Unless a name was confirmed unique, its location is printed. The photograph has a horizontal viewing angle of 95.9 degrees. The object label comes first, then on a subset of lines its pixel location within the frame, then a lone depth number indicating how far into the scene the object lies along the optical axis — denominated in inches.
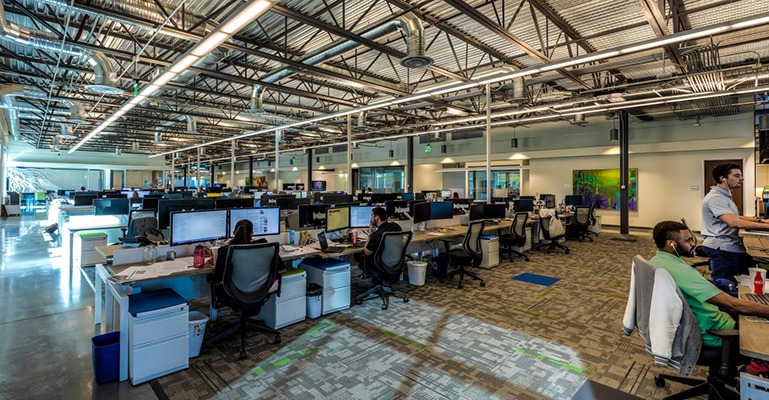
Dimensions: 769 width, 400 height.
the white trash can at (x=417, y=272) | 197.3
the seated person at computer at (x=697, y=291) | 70.4
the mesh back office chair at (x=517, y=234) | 258.5
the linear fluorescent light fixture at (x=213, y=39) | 119.8
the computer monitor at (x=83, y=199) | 303.7
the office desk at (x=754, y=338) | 58.3
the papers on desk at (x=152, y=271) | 105.3
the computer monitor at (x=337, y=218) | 176.2
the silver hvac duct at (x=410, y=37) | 166.9
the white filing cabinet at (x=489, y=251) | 243.9
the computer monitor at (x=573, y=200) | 415.8
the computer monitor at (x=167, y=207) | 155.9
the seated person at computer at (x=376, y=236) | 155.9
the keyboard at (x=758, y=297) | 75.6
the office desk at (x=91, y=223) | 227.1
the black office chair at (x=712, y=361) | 70.9
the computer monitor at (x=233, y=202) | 191.8
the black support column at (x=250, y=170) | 916.5
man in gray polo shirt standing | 122.6
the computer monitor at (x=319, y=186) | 676.7
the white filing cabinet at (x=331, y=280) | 150.7
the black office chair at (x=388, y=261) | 155.2
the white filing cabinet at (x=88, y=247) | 217.3
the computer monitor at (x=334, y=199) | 284.5
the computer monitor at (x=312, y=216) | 179.8
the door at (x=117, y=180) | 842.8
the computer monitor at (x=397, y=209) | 223.5
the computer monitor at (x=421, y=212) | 223.0
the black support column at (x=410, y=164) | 596.4
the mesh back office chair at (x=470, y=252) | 193.6
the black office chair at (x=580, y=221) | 348.8
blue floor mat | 206.7
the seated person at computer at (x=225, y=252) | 111.8
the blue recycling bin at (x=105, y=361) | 96.4
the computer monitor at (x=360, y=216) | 190.2
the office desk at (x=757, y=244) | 119.8
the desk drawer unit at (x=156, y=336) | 97.3
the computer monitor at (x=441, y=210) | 242.2
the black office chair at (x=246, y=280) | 110.7
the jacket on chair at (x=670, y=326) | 71.5
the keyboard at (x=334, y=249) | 156.9
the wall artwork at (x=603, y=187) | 436.1
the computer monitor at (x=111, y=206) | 252.2
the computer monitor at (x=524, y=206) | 302.2
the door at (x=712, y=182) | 370.9
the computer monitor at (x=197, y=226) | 130.7
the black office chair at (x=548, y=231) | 291.1
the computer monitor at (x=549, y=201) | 373.8
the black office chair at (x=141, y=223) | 186.7
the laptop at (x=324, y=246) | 157.2
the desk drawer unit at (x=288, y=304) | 133.9
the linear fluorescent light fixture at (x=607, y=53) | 133.9
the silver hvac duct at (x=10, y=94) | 287.0
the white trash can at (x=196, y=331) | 113.3
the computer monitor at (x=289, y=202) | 246.1
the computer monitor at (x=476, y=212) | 256.1
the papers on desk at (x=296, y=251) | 144.2
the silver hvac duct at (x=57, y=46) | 167.0
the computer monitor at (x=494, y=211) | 277.2
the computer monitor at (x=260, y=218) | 148.4
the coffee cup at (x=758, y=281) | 83.8
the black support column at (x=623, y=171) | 405.3
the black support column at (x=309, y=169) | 764.0
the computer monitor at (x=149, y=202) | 227.5
